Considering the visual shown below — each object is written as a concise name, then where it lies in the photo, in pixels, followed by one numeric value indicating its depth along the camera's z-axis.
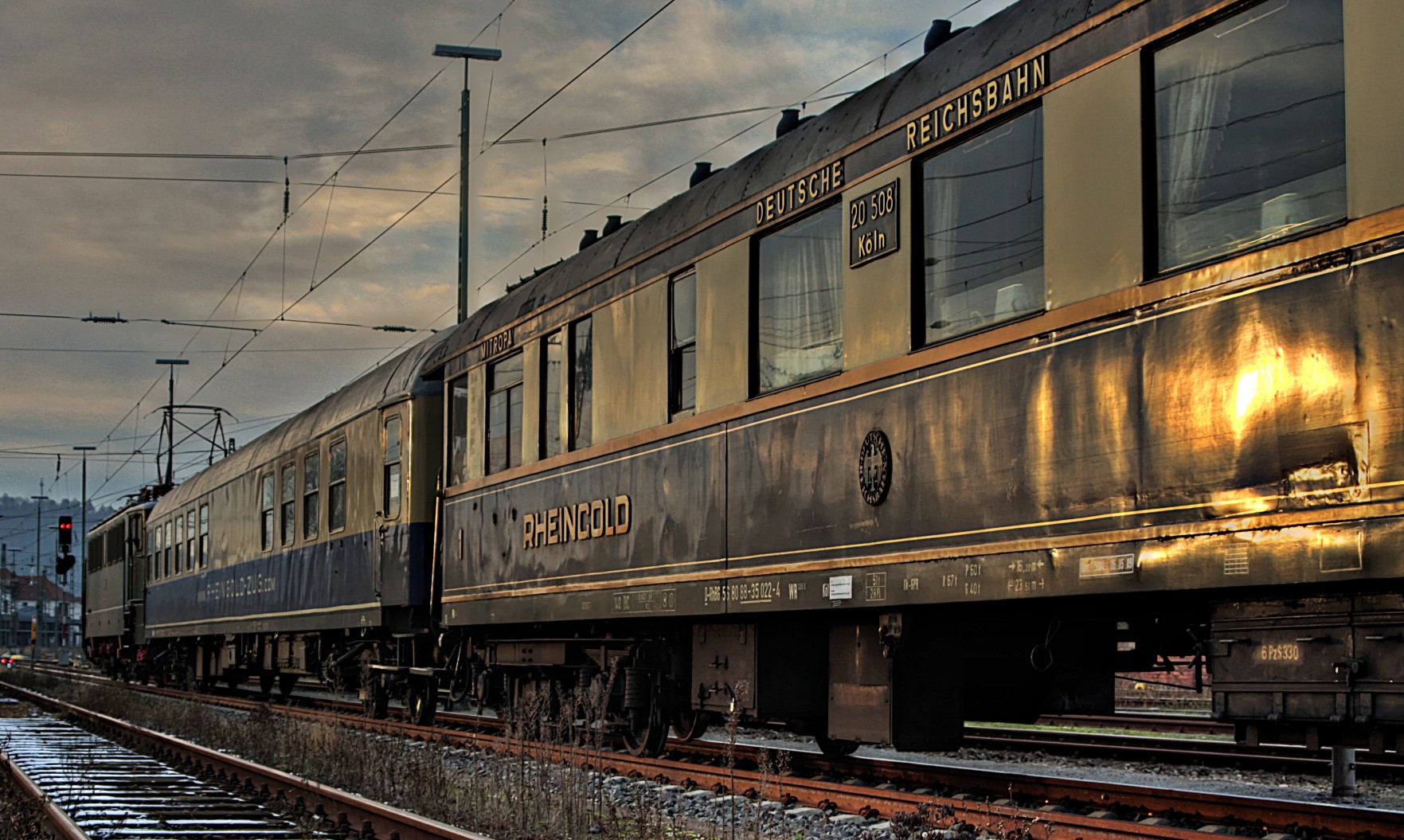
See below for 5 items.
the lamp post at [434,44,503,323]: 23.30
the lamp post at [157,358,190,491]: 42.66
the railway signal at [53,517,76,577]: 43.80
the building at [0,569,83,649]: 120.38
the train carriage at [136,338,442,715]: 15.67
